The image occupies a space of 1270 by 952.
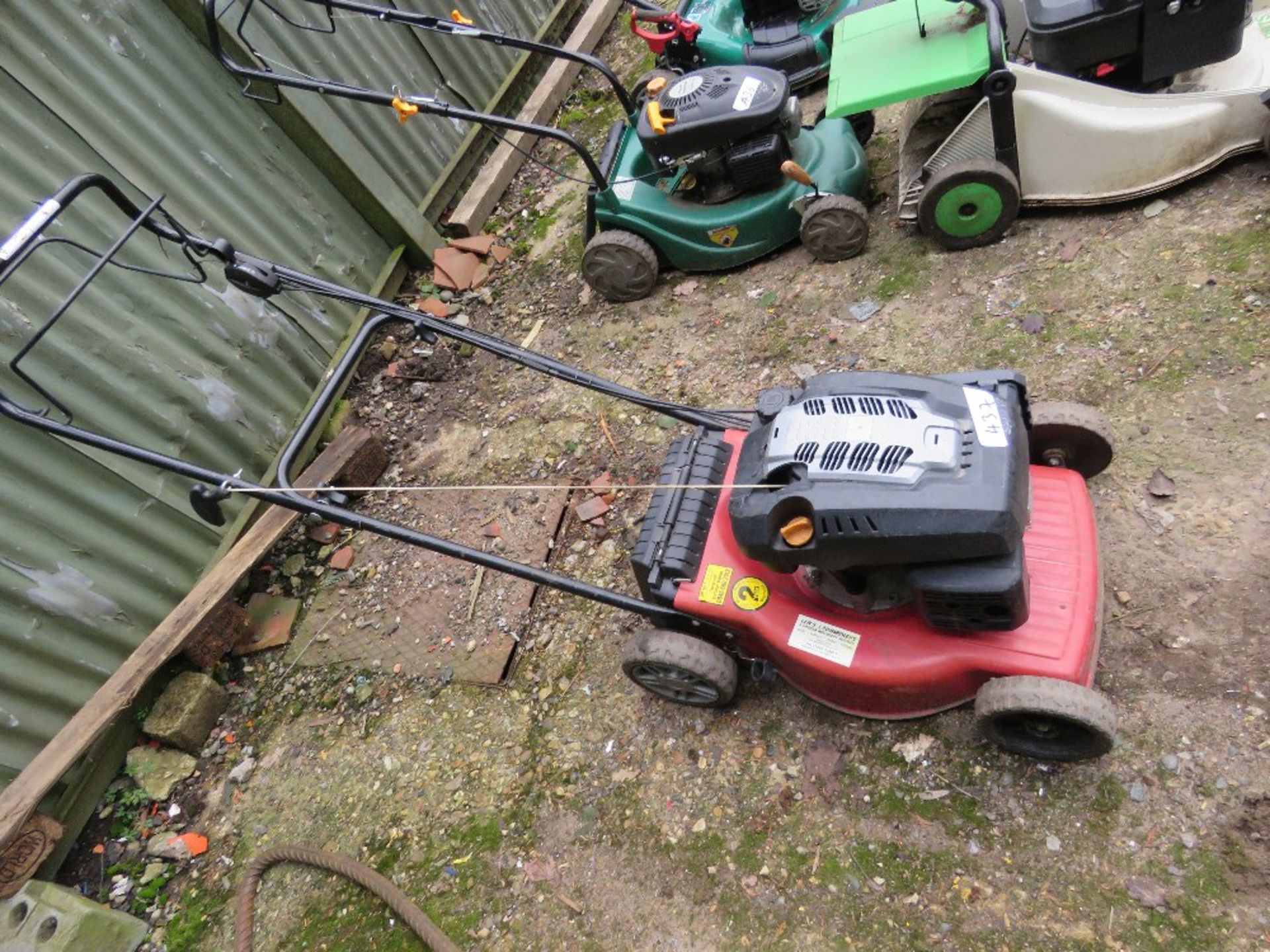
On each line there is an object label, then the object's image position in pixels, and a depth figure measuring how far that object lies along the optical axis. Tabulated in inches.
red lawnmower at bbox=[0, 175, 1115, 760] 65.8
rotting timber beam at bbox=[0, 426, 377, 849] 100.7
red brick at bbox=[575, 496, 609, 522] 117.4
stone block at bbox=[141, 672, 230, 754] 111.3
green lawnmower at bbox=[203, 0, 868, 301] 120.4
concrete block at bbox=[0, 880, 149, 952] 94.0
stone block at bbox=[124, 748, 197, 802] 111.0
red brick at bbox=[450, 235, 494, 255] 169.8
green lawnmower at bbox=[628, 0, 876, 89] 158.7
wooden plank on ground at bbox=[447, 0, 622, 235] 174.7
